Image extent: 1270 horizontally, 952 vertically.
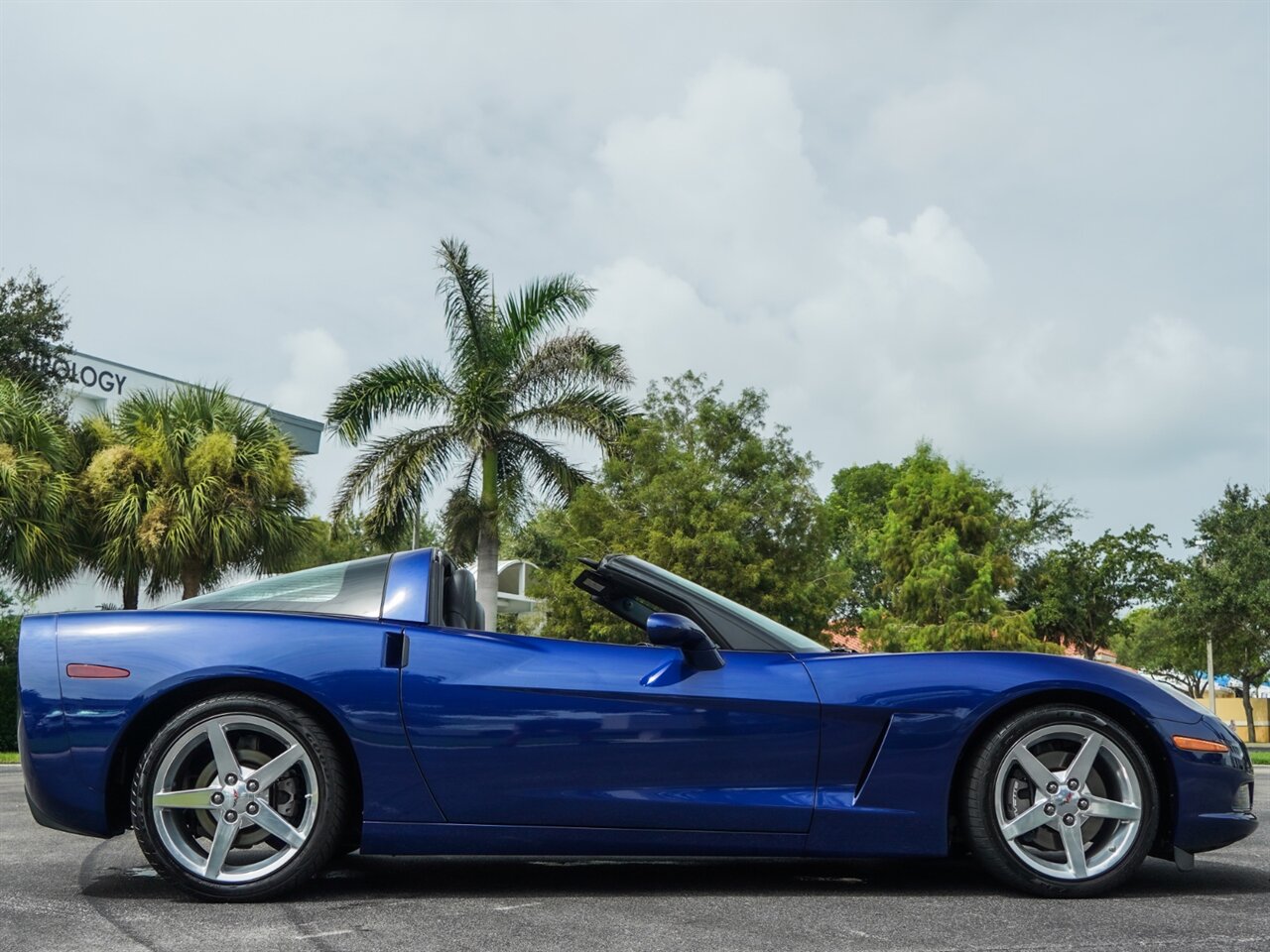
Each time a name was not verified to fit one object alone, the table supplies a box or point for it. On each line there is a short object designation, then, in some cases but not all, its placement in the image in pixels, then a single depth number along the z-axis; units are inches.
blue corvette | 161.8
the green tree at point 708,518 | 999.6
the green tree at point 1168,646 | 1433.3
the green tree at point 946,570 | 1456.7
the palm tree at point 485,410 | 942.4
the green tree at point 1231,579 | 1350.9
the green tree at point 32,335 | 1188.5
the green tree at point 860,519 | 2118.6
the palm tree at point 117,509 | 799.1
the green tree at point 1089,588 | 1722.4
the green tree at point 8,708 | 884.6
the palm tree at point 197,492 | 794.8
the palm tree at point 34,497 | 758.5
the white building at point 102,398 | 1642.5
